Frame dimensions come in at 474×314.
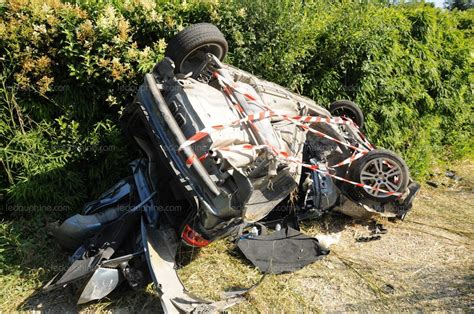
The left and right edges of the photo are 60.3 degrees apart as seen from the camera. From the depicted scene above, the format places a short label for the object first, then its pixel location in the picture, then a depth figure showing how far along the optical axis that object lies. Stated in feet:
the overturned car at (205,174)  10.93
